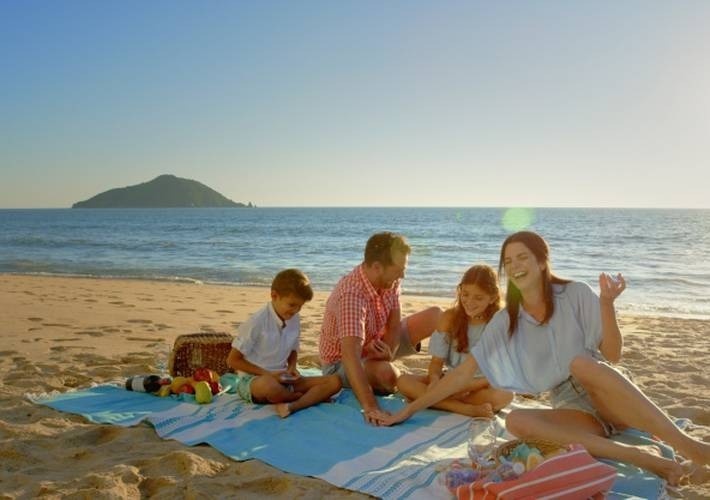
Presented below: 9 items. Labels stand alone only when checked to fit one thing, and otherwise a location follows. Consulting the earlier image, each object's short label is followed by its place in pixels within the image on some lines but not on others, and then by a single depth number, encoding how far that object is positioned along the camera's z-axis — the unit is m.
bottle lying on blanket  5.19
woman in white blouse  3.46
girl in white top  4.64
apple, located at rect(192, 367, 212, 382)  5.17
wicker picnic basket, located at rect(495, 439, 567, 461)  3.26
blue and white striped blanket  3.46
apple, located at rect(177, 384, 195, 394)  5.10
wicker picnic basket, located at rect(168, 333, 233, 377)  5.51
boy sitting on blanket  4.73
